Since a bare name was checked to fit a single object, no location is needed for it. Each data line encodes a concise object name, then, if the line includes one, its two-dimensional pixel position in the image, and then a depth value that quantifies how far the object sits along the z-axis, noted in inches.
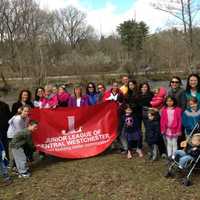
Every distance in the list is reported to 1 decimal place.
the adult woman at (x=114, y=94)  222.6
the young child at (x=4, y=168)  180.8
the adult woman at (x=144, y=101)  211.6
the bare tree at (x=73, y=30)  2112.4
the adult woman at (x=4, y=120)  198.1
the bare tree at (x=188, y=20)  451.0
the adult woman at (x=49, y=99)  223.0
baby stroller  163.7
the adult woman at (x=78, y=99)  224.4
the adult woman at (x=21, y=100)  203.0
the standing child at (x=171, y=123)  188.0
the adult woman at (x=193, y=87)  185.2
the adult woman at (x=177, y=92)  191.9
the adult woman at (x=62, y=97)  227.2
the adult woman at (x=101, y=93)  230.4
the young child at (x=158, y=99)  206.8
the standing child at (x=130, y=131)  212.2
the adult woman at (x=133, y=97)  213.2
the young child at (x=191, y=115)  179.4
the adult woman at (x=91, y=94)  227.8
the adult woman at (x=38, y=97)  223.6
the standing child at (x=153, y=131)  201.0
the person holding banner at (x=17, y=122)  187.9
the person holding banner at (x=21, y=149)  188.1
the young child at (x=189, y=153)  166.7
